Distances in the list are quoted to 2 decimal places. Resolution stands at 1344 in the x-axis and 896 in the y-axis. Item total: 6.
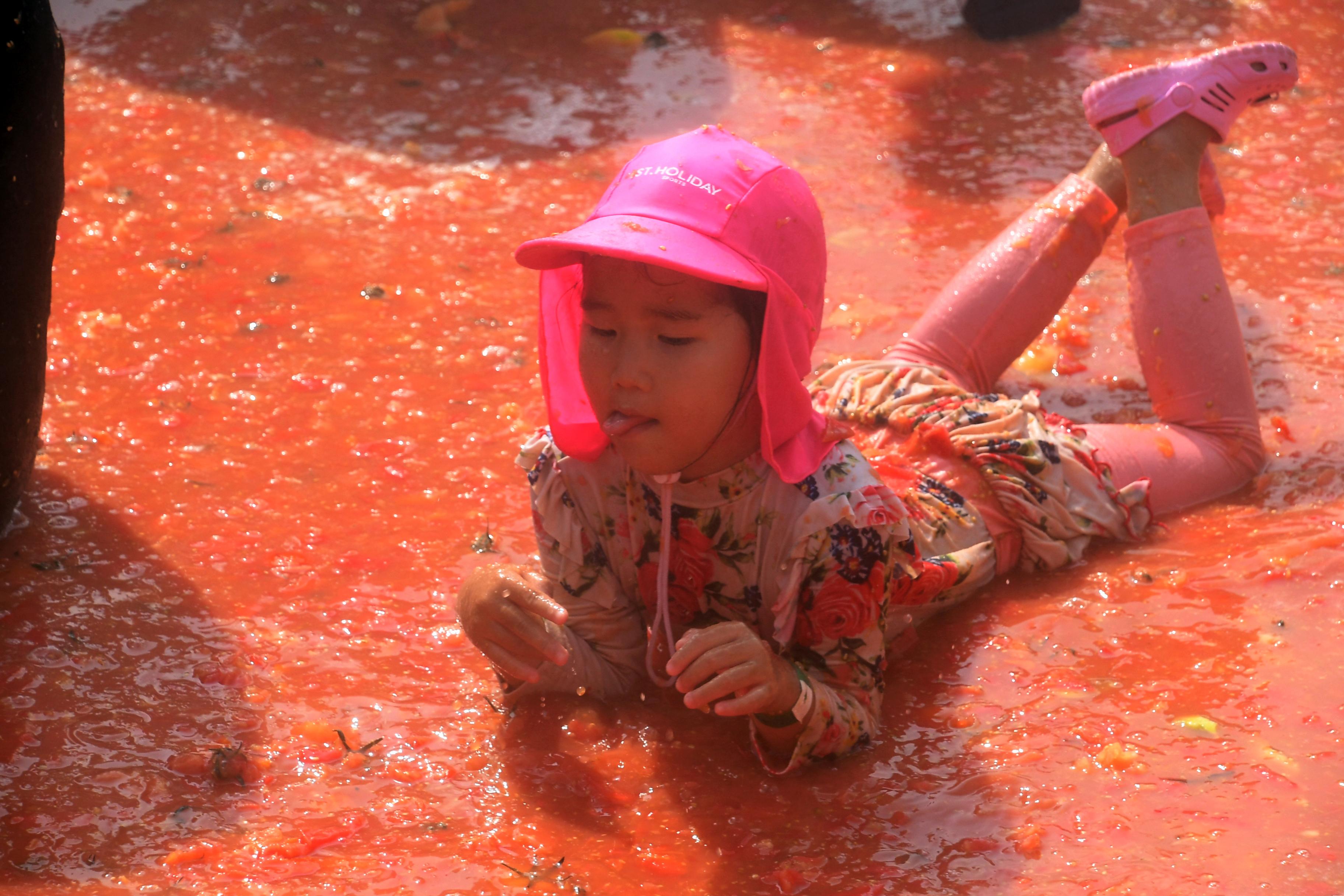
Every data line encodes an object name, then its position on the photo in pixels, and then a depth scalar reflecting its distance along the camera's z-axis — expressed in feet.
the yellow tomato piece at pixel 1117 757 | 14.53
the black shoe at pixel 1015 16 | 36.17
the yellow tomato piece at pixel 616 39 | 36.60
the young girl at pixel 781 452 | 13.57
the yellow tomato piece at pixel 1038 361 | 23.25
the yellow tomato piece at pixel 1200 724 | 14.99
